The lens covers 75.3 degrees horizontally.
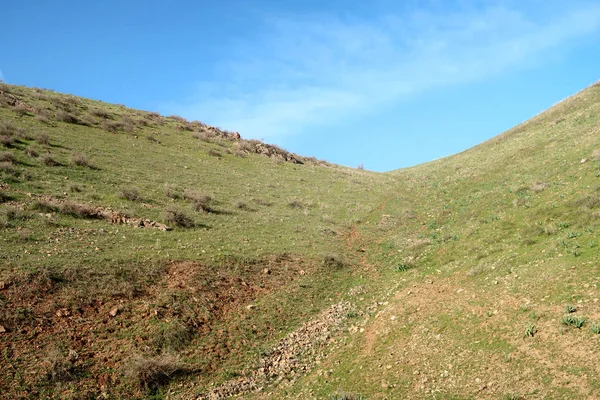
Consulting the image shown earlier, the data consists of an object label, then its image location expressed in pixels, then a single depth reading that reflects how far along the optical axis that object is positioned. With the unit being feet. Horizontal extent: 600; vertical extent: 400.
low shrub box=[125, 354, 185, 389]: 42.96
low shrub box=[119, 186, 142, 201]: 90.43
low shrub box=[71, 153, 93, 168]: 102.78
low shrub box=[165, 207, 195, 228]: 83.88
